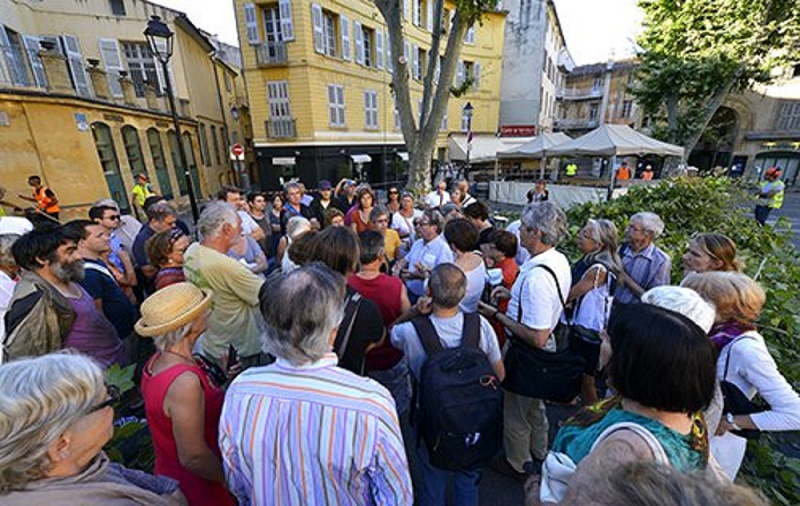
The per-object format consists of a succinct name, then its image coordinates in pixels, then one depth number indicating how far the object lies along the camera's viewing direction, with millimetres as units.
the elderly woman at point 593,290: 2854
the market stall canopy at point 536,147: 13844
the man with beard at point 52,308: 1971
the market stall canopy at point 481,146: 23828
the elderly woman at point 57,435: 874
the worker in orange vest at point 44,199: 7645
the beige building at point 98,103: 9688
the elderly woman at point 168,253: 2752
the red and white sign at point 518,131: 27547
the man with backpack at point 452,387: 1833
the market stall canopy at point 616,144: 11234
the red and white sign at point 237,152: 13414
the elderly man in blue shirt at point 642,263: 3023
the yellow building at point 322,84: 15906
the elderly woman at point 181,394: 1396
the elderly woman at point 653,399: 1043
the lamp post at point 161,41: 6172
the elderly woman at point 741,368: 1615
